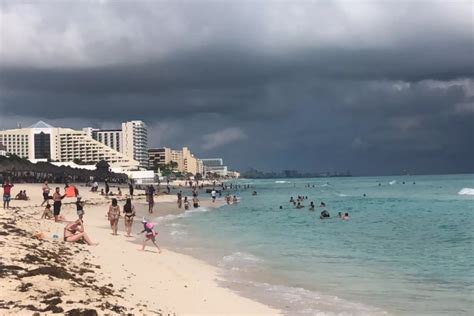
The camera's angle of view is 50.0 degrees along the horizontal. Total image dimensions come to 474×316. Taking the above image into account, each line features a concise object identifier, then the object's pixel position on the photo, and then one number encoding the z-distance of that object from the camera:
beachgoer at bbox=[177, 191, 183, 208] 49.09
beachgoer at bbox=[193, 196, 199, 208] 51.64
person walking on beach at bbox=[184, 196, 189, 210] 48.28
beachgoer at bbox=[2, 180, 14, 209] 27.78
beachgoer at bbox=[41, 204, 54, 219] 23.62
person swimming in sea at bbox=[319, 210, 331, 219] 38.36
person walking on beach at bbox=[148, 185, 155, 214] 39.50
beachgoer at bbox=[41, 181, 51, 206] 30.28
